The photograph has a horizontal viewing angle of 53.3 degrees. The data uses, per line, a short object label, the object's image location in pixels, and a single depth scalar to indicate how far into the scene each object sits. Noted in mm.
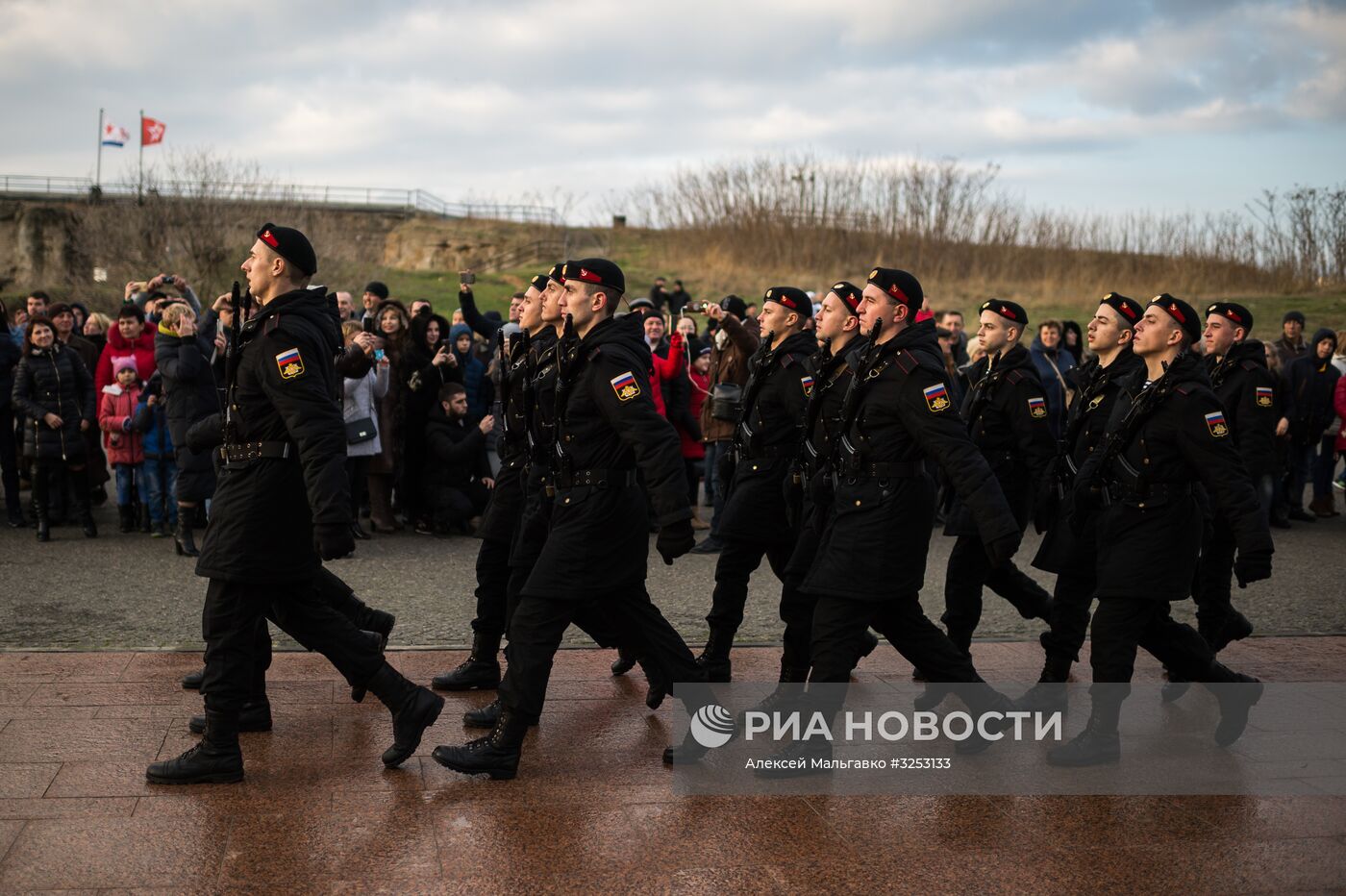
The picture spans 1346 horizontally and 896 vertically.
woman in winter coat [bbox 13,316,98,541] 11164
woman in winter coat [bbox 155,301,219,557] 9828
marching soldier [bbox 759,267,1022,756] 5320
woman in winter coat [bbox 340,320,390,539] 11289
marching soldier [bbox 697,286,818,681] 6668
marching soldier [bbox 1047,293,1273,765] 5641
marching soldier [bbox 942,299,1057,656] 7027
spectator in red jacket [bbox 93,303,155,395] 11360
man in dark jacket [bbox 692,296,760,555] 10562
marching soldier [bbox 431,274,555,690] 6402
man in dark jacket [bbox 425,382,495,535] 11609
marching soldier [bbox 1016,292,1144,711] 6289
